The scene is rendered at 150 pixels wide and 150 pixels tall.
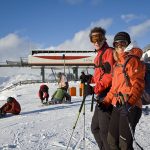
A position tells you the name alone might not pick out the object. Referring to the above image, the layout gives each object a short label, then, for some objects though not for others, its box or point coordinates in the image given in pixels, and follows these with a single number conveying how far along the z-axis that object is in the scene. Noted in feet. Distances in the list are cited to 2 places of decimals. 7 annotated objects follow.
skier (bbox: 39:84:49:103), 37.10
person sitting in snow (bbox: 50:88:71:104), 35.33
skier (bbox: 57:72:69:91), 36.05
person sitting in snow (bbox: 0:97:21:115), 27.49
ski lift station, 123.59
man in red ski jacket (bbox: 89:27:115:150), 10.44
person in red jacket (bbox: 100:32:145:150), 8.85
